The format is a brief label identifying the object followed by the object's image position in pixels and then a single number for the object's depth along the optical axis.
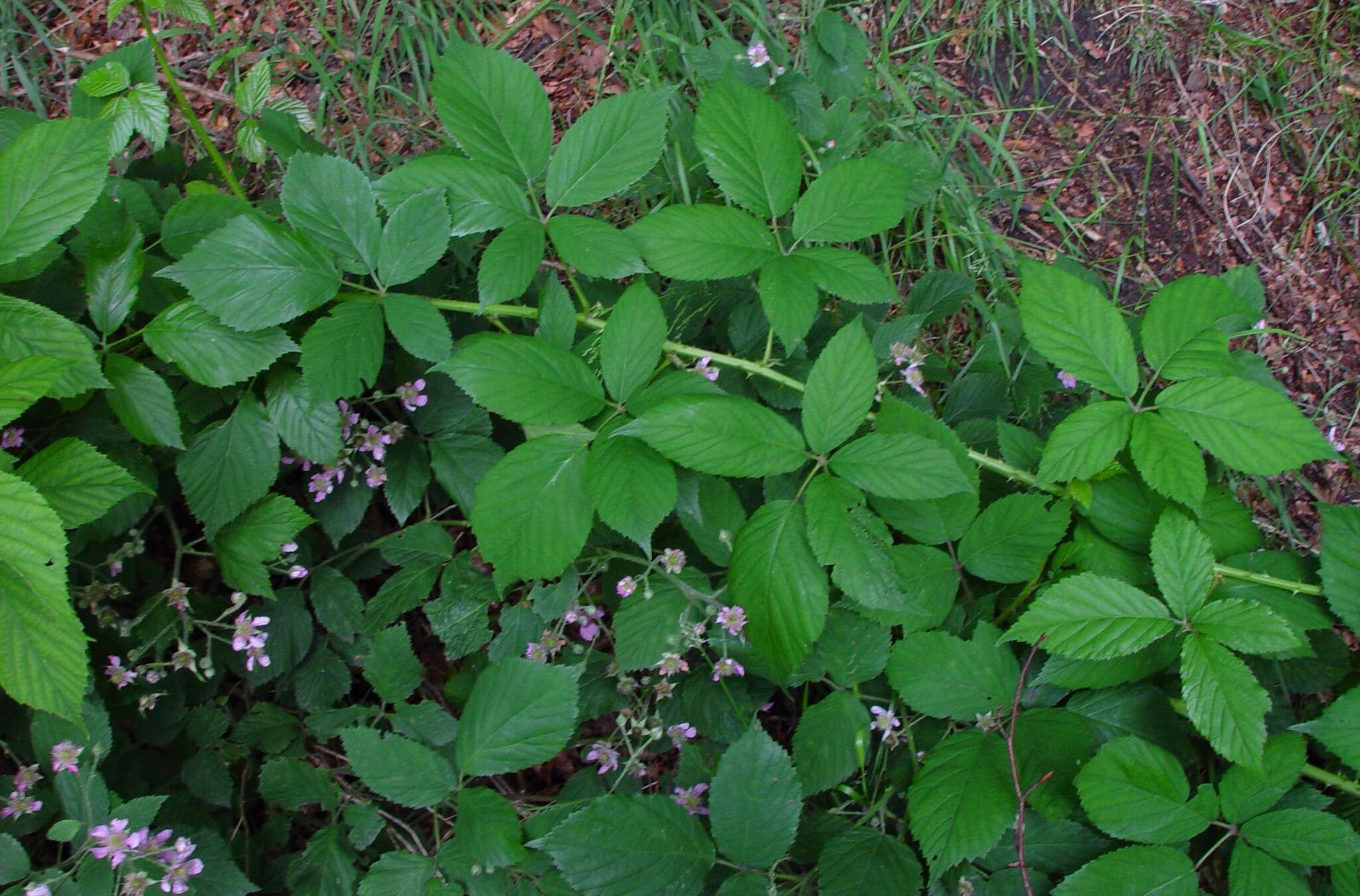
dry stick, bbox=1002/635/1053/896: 0.75
